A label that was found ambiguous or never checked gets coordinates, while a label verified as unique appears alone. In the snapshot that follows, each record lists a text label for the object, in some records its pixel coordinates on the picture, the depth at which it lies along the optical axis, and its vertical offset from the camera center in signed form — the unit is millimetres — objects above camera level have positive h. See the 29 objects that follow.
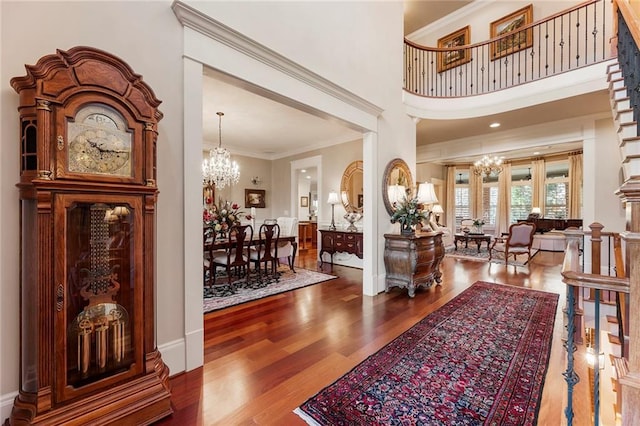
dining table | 3783 -470
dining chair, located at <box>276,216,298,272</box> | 4894 -441
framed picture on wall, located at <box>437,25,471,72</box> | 6360 +3891
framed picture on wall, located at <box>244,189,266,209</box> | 7653 +400
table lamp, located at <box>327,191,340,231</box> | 6103 +268
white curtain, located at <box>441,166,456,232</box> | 10625 +385
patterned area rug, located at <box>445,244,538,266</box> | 6262 -1124
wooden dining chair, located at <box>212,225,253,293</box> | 3969 -651
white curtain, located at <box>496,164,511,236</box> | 9953 +402
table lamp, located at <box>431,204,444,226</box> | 6830 +47
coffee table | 6973 -678
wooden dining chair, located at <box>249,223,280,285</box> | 4383 -674
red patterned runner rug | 1542 -1160
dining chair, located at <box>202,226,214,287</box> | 3775 -570
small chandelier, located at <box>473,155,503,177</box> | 8062 +1436
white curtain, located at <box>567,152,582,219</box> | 8539 +853
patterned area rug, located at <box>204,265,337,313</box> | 3402 -1136
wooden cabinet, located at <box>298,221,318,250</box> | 8953 -778
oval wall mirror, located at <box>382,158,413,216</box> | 4027 +444
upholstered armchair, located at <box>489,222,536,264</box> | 5641 -572
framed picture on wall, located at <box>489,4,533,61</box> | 5504 +3916
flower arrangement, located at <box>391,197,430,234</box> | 3714 -46
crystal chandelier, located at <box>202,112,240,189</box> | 5328 +899
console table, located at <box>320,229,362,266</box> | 5283 -623
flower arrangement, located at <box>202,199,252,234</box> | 4102 -97
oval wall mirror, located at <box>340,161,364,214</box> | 6242 +487
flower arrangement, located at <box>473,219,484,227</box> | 7379 -308
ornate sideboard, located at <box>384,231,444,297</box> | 3674 -671
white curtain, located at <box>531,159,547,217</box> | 9289 +1025
